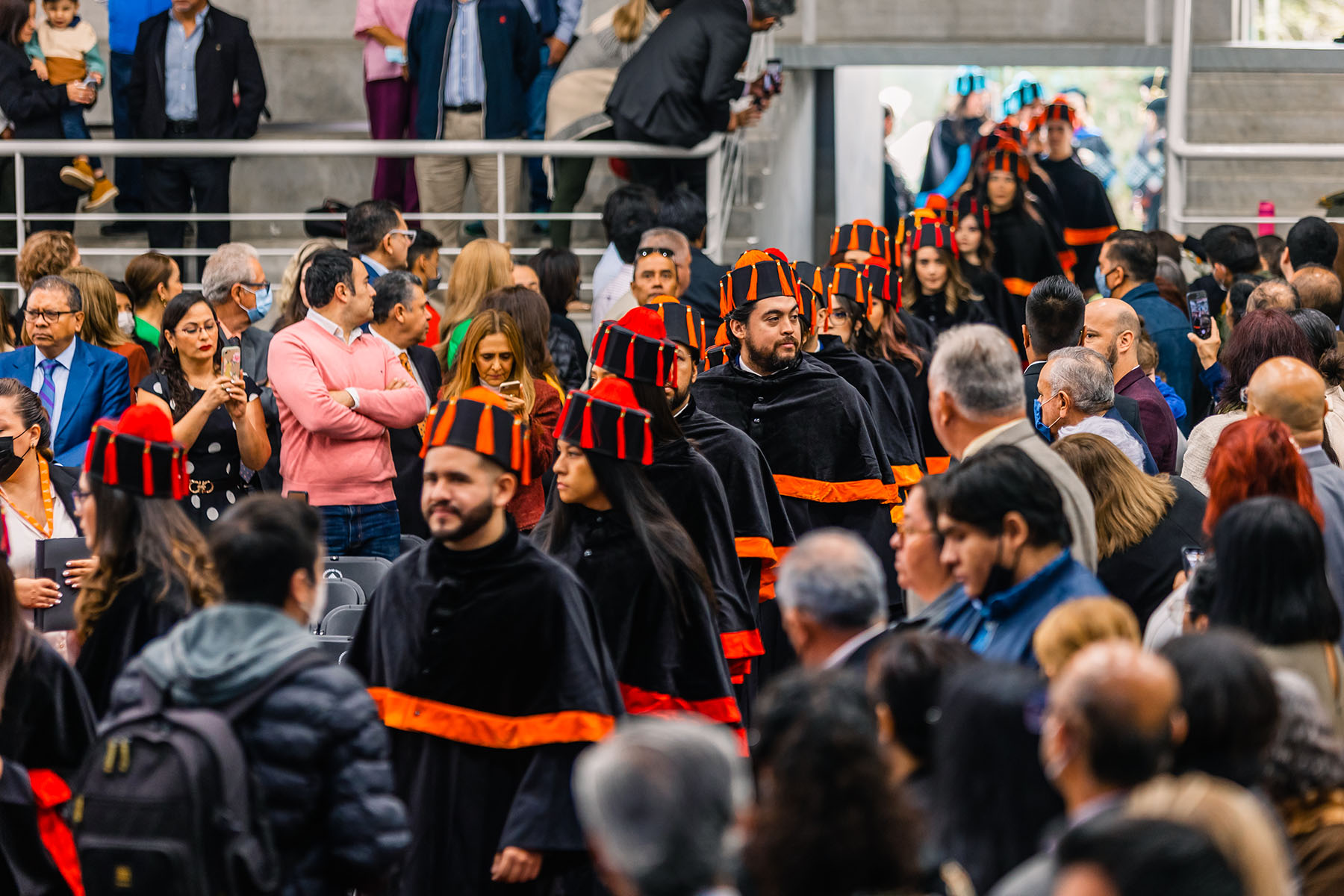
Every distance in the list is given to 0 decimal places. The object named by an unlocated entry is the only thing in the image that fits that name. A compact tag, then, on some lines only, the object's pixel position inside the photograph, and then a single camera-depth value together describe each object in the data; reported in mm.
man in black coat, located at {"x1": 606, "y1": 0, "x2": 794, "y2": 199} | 21297
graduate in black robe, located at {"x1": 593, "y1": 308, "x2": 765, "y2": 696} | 11328
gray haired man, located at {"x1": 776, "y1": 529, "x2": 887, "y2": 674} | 7285
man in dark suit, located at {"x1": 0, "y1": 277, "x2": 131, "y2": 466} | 14820
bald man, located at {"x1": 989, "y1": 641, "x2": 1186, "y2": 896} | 5516
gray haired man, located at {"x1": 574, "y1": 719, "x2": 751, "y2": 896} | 5066
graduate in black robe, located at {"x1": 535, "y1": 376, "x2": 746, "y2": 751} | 10266
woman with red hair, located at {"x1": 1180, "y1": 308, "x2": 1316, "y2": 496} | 12930
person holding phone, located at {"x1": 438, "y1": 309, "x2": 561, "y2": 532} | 13797
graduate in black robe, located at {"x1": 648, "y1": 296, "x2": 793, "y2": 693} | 12711
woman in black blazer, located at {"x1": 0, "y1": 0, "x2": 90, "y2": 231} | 22125
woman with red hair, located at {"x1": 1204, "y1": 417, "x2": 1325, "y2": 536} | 9062
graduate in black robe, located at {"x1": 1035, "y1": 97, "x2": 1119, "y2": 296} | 25562
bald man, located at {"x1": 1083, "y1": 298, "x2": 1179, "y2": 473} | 14031
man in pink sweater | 13969
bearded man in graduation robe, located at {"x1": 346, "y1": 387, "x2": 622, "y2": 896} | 8906
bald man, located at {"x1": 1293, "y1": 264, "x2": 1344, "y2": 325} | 17000
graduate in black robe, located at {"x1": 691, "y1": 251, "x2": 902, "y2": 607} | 14492
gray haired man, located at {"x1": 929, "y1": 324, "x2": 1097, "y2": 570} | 9289
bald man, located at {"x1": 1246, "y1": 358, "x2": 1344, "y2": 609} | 10430
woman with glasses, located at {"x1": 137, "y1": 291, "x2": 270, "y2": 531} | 13383
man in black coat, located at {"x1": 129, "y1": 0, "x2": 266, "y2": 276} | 22266
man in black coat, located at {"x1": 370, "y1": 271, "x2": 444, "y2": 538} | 15359
